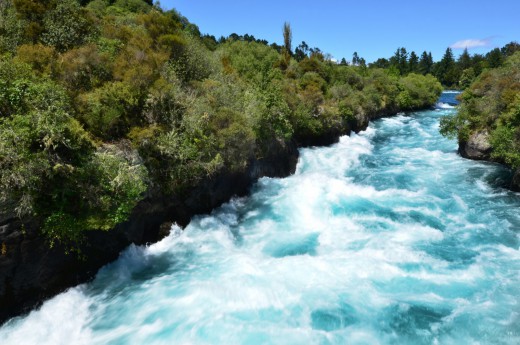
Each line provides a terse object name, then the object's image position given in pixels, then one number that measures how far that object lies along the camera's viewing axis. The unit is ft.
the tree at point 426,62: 469.24
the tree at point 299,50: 312.13
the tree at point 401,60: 429.22
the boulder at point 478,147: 86.94
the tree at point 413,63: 435.53
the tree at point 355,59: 495.73
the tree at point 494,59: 390.62
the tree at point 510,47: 422.16
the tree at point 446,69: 451.94
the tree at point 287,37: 206.59
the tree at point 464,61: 453.17
